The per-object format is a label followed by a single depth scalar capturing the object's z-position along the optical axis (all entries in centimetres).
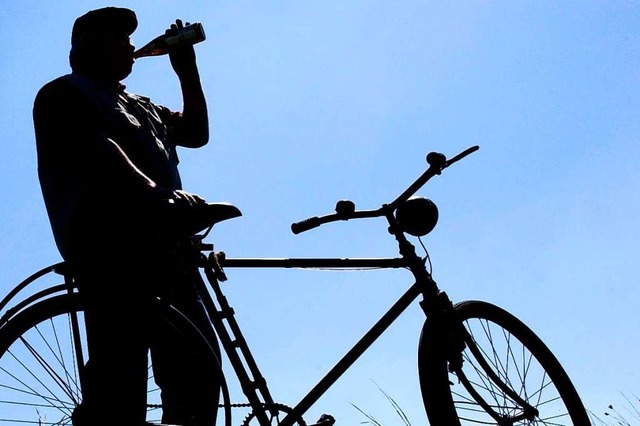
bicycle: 355
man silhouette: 347
